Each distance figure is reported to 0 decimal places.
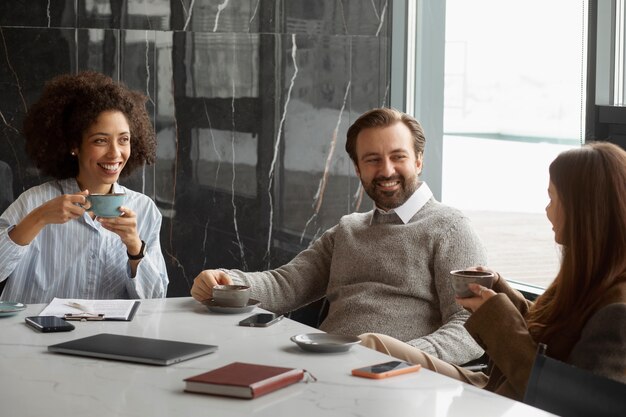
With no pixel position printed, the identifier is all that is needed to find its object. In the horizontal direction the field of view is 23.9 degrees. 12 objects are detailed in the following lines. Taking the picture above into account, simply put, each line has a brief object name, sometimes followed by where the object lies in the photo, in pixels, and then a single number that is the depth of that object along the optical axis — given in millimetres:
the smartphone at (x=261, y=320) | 3913
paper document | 4054
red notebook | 2832
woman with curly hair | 4706
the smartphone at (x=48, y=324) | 3730
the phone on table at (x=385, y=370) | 3087
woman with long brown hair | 3251
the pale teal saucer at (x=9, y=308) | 4015
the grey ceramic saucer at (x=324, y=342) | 3398
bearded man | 4703
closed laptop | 3269
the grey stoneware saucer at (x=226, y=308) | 4170
